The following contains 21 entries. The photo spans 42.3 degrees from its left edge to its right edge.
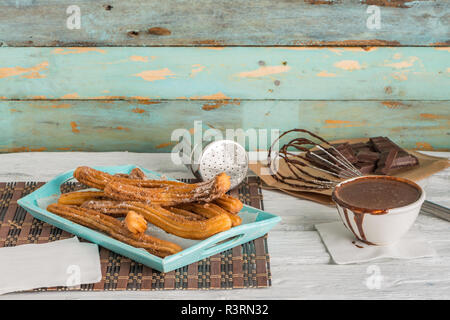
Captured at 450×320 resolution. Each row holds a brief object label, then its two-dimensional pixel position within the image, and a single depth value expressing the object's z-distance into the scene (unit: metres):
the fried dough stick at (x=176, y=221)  0.95
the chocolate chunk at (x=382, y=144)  1.36
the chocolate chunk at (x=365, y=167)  1.29
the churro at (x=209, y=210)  1.00
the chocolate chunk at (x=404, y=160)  1.31
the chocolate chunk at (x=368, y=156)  1.32
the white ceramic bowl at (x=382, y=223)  0.95
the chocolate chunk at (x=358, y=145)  1.40
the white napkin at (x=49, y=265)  0.88
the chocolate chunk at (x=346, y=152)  1.31
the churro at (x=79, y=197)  1.10
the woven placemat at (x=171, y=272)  0.90
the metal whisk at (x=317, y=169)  1.26
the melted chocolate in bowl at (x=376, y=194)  0.97
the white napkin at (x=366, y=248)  0.97
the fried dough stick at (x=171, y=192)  1.03
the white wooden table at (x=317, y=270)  0.88
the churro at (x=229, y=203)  1.03
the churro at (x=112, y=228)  0.93
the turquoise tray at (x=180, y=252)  0.91
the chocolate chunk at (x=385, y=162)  1.29
